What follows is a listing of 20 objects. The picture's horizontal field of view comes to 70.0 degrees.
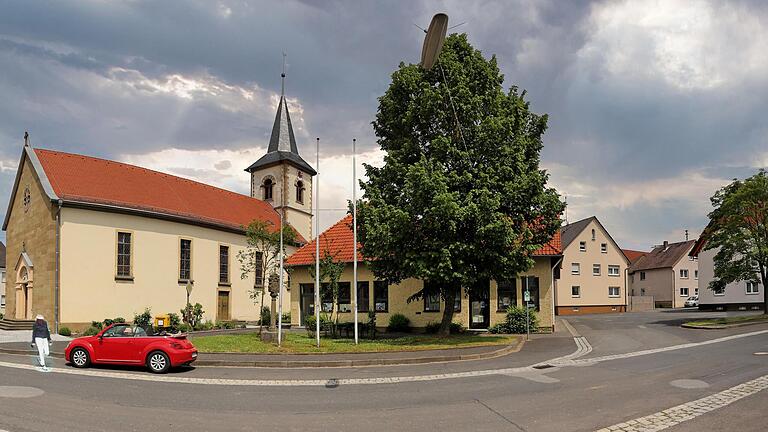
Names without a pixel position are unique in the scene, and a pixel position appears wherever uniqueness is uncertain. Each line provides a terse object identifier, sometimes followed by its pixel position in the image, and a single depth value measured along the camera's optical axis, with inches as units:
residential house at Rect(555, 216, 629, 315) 2086.6
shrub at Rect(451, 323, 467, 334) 1082.7
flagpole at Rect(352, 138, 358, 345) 891.4
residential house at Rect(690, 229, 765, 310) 1865.5
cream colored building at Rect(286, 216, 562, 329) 1131.3
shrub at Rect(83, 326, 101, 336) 1157.2
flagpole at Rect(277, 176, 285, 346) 831.7
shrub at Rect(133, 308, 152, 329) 1311.5
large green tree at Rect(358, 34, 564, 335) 814.5
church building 1248.2
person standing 617.2
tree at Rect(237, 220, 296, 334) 1121.3
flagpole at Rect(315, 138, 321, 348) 817.9
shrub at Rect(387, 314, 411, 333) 1157.7
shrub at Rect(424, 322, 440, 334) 1135.0
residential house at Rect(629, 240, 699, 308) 2546.8
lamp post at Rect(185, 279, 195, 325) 1322.6
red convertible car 583.8
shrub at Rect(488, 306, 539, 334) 1090.7
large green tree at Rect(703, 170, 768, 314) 1191.6
